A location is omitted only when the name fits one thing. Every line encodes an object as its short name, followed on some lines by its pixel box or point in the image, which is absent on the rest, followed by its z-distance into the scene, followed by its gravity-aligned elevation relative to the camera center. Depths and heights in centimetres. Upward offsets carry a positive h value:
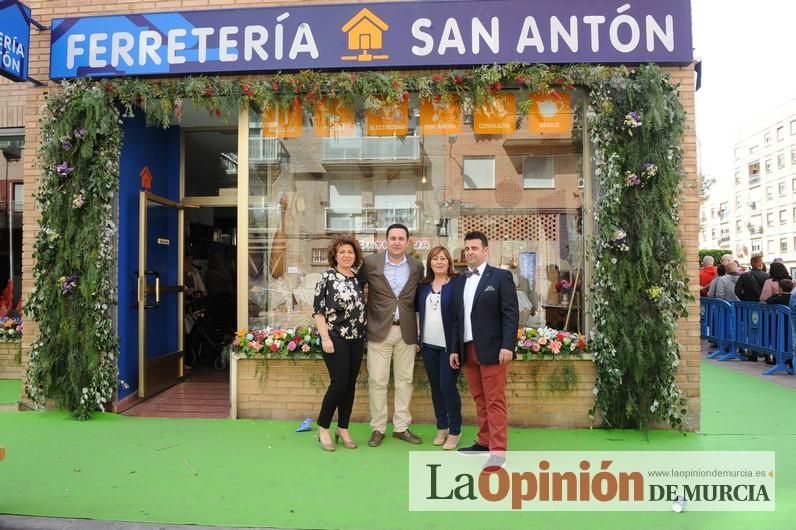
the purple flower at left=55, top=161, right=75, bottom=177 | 549 +106
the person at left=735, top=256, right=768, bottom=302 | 976 -21
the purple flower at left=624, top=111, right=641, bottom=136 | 504 +140
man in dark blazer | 427 -43
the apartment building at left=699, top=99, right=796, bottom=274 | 6309 +1055
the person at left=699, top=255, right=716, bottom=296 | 1227 -4
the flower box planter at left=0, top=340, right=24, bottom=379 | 744 -115
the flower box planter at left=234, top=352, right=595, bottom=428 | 534 -118
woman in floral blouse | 460 -46
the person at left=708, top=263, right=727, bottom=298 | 1105 -12
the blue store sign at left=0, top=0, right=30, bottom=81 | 531 +233
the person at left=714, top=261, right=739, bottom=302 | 1059 -23
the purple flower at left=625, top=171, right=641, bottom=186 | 507 +86
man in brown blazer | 479 -45
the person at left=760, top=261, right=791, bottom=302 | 923 -12
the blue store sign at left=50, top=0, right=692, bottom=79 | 526 +233
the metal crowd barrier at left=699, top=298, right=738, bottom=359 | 980 -96
